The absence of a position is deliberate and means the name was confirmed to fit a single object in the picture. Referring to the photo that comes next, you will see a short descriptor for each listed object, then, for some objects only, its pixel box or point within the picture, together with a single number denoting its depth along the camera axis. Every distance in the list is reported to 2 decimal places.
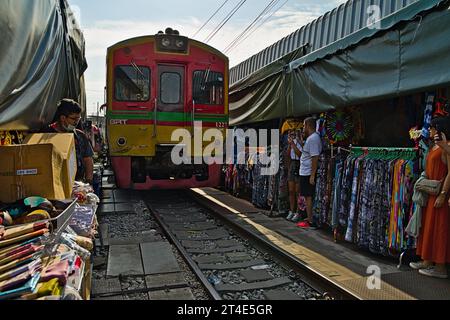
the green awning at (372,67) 3.51
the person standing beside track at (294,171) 6.30
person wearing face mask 4.18
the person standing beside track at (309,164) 5.75
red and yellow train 8.08
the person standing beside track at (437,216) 3.62
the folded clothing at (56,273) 2.04
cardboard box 3.01
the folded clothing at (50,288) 1.90
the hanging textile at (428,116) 3.96
